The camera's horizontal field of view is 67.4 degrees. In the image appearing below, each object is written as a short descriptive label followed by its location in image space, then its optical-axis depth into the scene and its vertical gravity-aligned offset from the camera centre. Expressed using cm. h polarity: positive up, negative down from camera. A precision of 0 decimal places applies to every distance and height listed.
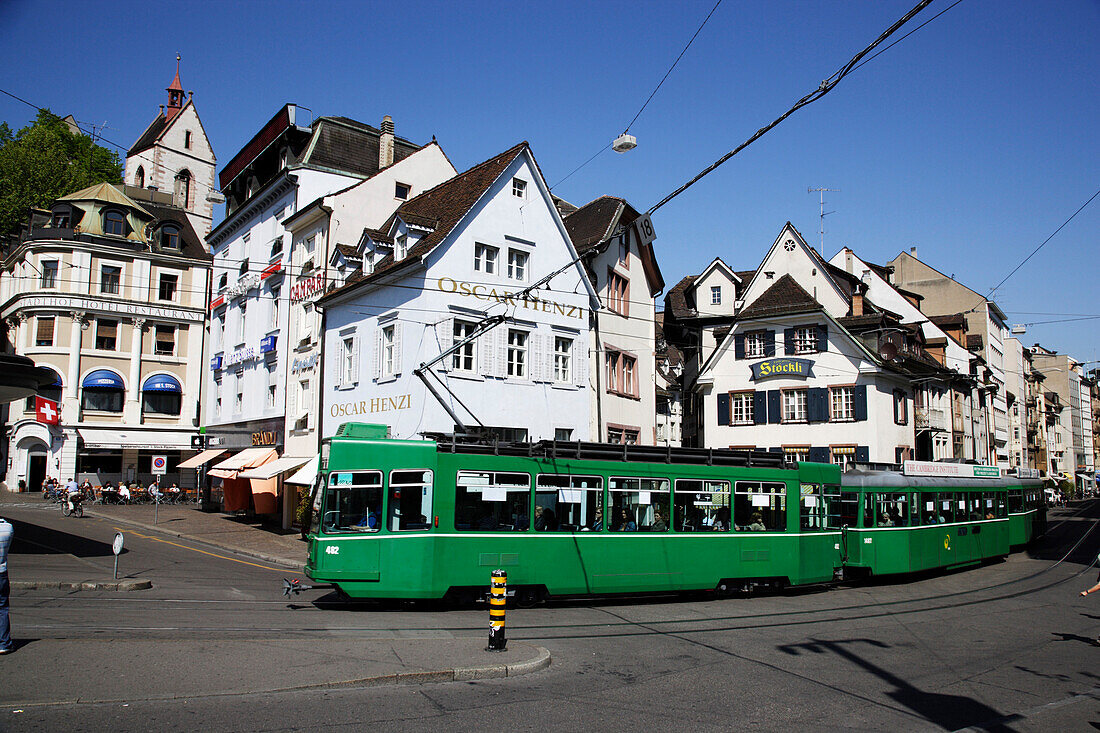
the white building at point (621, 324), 3081 +550
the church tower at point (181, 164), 7919 +2888
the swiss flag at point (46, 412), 4859 +285
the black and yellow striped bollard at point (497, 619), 1009 -188
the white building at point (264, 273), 3481 +873
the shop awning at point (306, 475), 2730 -42
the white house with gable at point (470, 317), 2595 +488
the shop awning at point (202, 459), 3894 +11
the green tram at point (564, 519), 1403 -102
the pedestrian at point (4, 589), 869 -139
